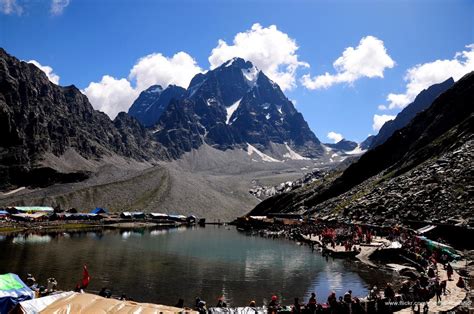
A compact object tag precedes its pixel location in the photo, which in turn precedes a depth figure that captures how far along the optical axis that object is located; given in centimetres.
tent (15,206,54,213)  14875
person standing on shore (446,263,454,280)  4268
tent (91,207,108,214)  16608
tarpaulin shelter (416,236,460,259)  5426
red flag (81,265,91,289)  3869
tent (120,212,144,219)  16556
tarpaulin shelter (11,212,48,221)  13212
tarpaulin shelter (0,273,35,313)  2672
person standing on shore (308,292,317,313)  3272
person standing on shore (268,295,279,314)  3131
